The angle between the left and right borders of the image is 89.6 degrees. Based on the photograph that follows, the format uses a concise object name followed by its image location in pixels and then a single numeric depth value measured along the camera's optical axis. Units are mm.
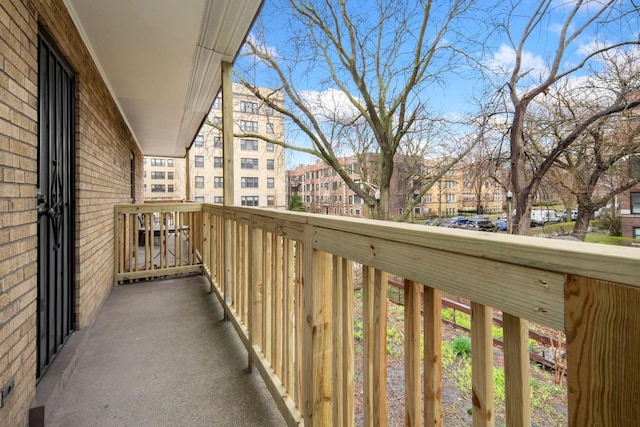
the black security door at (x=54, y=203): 1939
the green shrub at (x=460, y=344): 2203
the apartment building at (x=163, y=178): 31141
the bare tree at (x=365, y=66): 7359
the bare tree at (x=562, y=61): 2742
